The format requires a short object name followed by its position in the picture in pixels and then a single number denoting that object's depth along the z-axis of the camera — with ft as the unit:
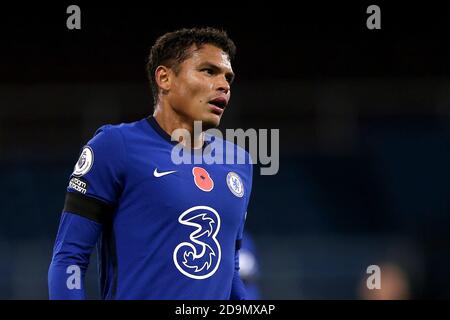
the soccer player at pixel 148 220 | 21.57
